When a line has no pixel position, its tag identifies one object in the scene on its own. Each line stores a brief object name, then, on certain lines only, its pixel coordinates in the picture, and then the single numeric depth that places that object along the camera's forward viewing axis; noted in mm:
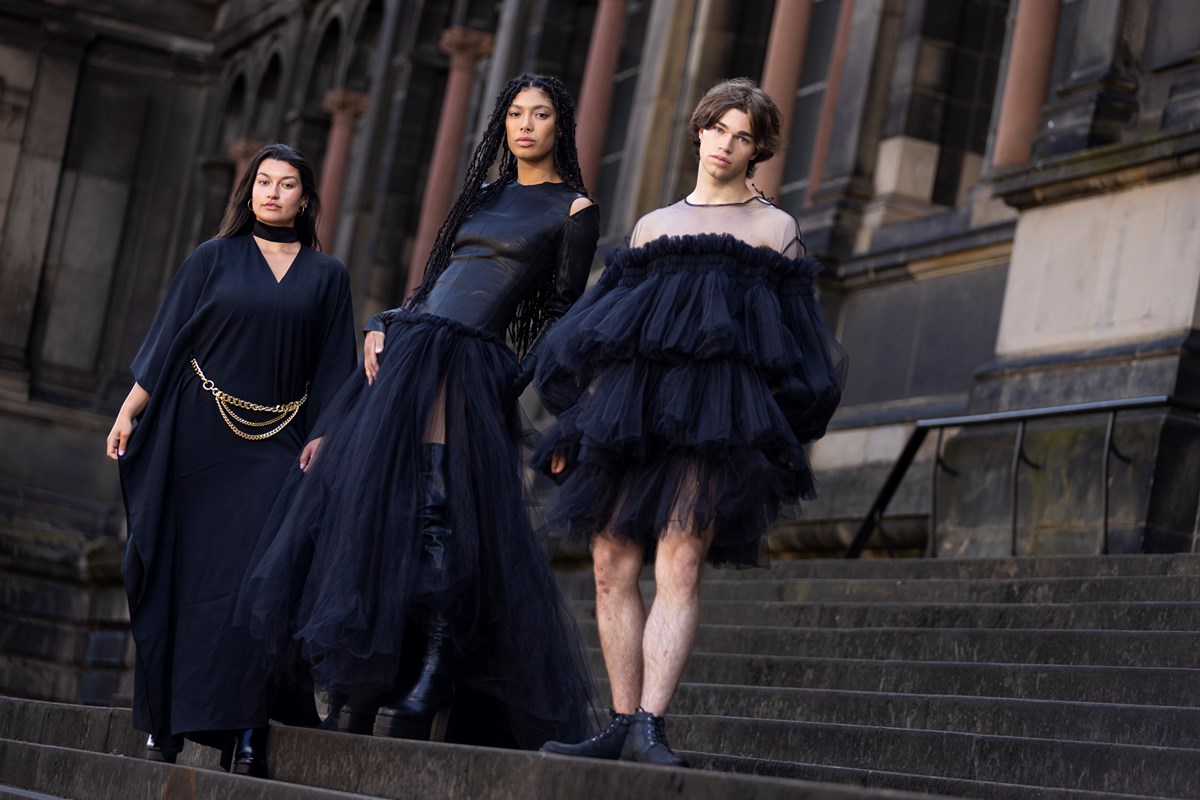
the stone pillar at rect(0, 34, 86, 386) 43554
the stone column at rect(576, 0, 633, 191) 29466
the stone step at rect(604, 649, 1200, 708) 9984
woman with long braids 9251
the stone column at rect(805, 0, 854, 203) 24053
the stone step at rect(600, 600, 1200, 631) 11281
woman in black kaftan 9839
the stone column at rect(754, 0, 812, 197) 24964
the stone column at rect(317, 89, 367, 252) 39254
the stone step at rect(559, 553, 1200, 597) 12640
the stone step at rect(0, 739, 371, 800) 8603
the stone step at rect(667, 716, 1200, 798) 8562
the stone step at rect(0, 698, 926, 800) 6601
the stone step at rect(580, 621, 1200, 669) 10636
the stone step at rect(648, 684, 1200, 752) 9289
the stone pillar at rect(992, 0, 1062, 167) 20538
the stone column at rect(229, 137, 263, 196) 43301
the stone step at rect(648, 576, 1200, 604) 11862
